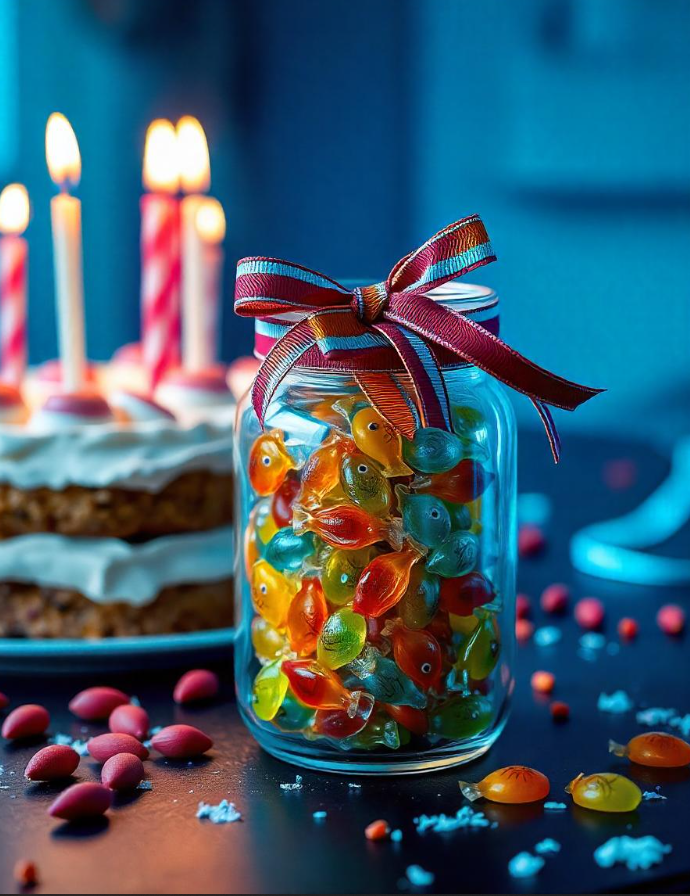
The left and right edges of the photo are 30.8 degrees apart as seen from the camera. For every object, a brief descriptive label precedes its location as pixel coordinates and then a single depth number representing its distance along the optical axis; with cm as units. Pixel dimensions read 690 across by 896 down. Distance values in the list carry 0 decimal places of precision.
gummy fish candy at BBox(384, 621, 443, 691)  88
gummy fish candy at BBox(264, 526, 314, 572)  90
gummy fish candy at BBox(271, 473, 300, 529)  92
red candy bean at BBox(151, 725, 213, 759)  96
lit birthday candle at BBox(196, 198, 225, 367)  137
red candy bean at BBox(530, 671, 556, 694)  112
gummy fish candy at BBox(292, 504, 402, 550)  88
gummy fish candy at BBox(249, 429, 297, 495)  93
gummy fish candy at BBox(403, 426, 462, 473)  88
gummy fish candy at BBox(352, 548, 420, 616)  87
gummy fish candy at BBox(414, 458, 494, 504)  90
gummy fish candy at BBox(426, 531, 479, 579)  89
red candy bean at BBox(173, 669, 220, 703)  108
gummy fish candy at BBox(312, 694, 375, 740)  89
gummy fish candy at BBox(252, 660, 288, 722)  92
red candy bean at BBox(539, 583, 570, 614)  134
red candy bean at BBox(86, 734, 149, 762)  95
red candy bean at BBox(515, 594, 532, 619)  132
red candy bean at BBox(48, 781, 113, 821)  84
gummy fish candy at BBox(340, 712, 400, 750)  90
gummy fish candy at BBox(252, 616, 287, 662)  95
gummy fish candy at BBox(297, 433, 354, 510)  90
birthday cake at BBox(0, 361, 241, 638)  116
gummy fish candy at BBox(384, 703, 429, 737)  90
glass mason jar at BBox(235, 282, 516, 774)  88
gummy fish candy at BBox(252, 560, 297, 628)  92
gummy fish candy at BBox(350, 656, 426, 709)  88
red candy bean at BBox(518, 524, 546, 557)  154
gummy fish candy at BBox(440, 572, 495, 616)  90
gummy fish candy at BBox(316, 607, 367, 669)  88
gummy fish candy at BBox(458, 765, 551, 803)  88
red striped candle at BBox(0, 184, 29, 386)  133
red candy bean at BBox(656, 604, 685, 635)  127
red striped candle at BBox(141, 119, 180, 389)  134
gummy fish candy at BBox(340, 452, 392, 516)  88
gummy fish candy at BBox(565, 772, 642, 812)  86
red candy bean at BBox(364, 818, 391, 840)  81
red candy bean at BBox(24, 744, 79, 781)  91
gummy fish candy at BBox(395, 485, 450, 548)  88
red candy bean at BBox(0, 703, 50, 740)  99
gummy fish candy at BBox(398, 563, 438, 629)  88
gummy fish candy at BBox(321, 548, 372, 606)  89
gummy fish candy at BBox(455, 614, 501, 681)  92
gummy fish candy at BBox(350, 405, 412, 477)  88
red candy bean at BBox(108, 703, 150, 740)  100
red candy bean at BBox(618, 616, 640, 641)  126
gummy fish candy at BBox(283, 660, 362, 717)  89
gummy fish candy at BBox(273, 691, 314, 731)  92
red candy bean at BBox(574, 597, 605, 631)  128
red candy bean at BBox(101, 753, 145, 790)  90
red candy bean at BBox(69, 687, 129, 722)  105
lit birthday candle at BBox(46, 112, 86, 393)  121
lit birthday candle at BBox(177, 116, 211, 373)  133
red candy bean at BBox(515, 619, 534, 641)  127
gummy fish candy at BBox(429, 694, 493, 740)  91
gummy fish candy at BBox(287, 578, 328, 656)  89
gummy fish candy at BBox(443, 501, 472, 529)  91
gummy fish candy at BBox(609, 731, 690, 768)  95
